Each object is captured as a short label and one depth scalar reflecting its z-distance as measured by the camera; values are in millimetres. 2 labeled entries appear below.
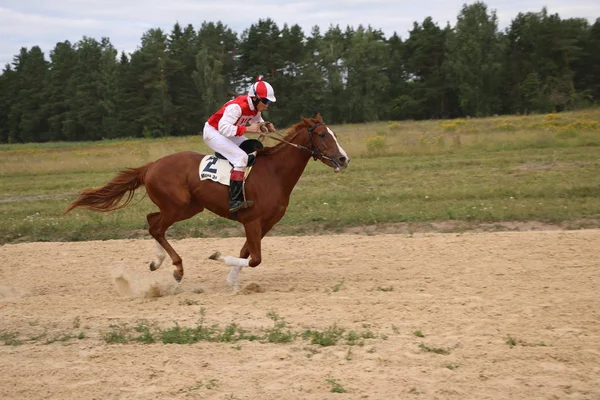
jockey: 9570
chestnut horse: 9641
